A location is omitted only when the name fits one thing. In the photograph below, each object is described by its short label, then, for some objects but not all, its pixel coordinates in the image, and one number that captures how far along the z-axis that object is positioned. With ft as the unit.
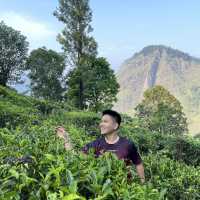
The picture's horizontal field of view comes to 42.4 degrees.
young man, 11.31
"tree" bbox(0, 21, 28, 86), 89.55
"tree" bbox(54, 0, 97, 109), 83.57
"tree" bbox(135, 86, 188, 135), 133.39
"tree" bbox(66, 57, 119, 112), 85.28
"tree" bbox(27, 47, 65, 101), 104.46
